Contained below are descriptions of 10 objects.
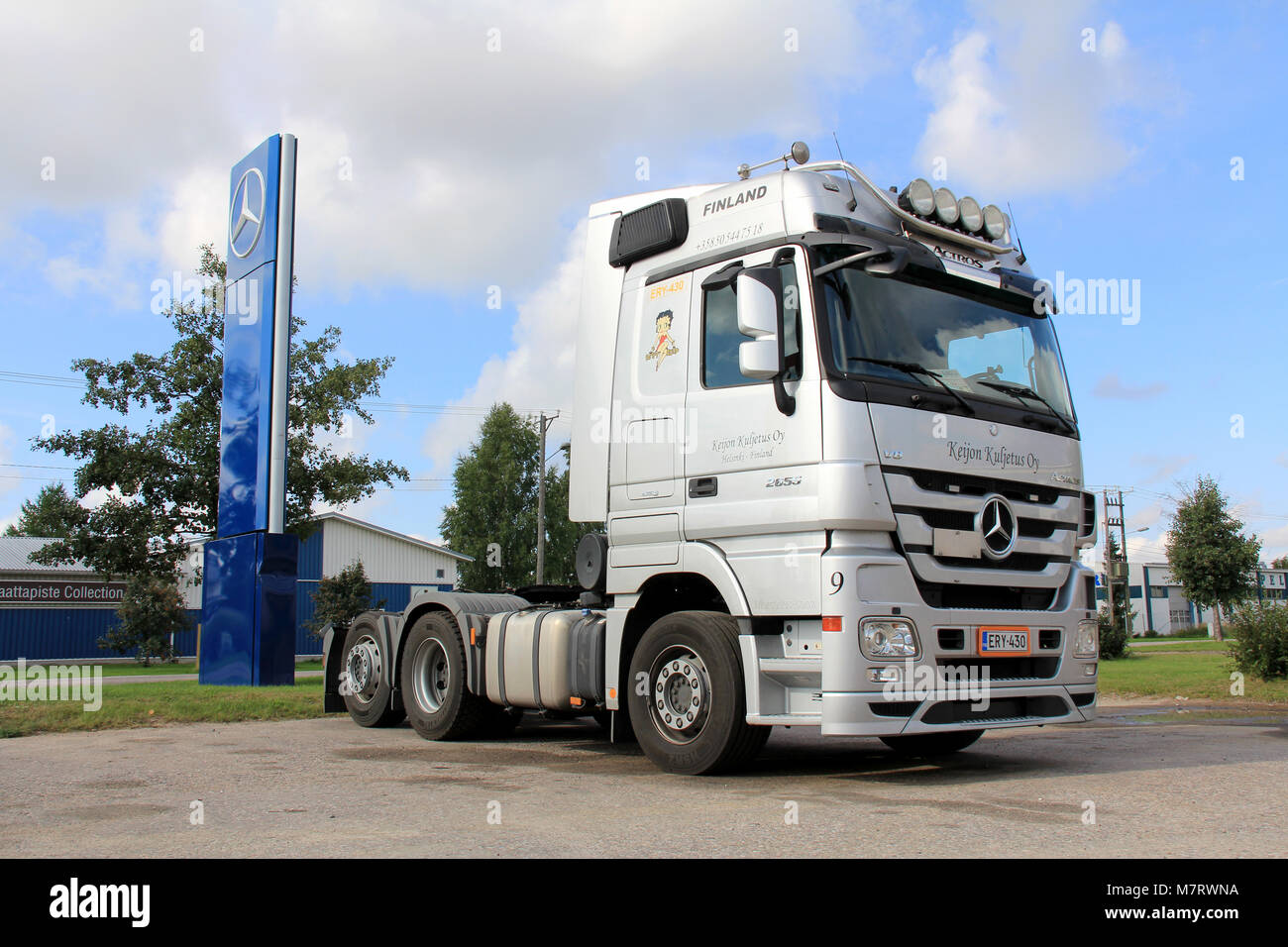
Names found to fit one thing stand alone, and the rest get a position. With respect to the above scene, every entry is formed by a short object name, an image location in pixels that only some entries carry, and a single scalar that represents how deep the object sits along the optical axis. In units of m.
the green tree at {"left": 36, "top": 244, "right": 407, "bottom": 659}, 21.25
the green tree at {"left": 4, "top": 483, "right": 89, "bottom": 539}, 21.69
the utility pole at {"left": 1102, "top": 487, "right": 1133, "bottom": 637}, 35.52
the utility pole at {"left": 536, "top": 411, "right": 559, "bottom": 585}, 36.56
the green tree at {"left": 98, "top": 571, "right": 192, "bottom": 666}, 38.66
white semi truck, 6.38
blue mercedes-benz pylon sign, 14.70
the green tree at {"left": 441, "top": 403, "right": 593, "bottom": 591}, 57.12
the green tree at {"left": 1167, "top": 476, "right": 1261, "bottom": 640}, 39.06
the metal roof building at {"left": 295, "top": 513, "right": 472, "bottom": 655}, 49.50
